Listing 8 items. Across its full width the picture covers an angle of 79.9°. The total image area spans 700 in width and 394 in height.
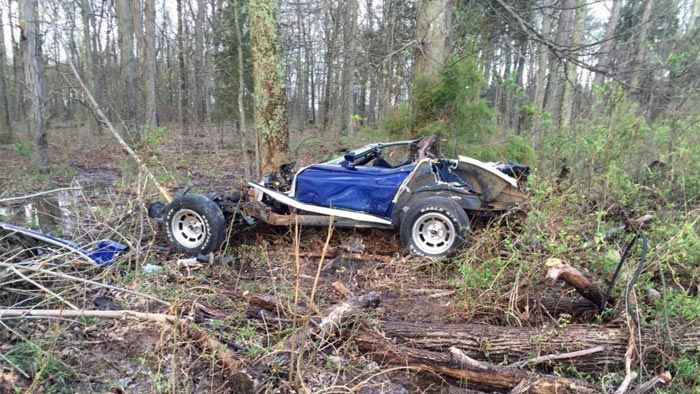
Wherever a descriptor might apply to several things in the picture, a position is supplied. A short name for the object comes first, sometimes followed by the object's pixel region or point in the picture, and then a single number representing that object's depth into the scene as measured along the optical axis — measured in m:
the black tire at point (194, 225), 5.13
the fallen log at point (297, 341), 2.76
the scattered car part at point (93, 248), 4.44
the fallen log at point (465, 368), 2.71
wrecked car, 5.00
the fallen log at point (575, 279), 3.23
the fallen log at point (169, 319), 3.07
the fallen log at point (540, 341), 3.02
